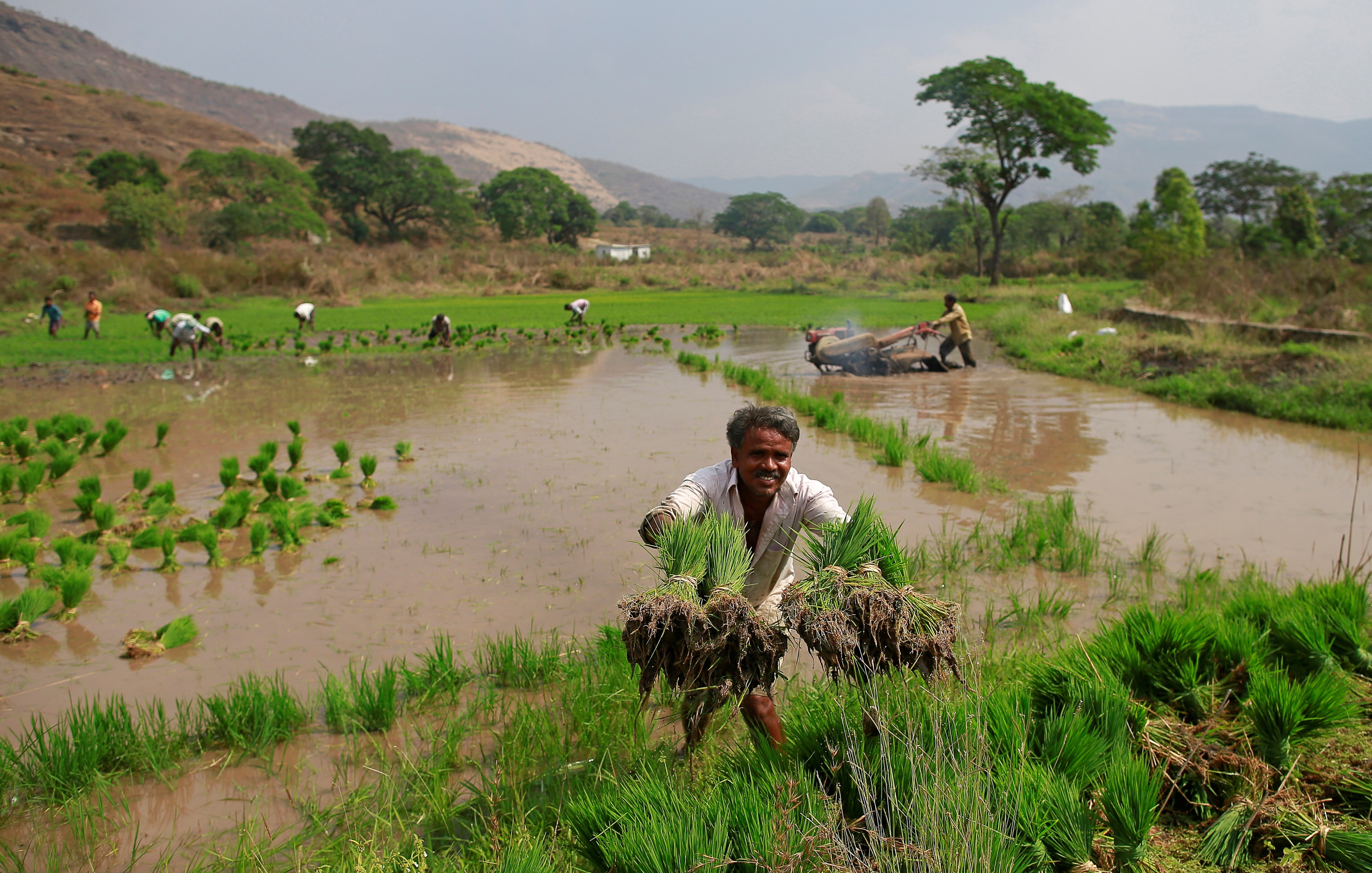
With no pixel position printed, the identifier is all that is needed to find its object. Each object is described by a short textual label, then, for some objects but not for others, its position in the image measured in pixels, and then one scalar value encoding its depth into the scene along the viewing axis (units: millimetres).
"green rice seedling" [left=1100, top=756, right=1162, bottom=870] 2379
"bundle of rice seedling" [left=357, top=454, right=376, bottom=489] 7586
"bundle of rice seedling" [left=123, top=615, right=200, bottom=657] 4422
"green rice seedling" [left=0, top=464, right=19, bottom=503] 7211
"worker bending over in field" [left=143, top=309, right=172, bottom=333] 19562
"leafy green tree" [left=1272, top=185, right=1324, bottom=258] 30984
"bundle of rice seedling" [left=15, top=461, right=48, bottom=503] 7160
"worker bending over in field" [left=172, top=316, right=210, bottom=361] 16766
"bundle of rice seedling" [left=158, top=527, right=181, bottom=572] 5723
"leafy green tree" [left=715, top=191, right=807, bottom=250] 93562
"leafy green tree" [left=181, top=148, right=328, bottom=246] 43344
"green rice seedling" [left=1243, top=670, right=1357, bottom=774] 2857
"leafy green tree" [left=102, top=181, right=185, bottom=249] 40531
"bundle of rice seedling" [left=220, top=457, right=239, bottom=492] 7211
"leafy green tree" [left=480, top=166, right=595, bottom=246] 67688
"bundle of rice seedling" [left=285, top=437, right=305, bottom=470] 8070
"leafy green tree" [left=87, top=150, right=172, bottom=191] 49125
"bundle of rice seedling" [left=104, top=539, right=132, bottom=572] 5602
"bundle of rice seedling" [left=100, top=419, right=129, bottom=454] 8680
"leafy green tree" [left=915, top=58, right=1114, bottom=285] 32844
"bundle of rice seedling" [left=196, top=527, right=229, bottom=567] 5676
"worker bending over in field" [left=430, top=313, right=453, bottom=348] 19688
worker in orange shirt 19438
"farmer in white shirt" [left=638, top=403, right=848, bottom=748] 2732
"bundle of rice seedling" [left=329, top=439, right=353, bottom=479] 8000
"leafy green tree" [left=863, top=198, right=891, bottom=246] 110875
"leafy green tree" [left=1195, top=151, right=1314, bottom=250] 56938
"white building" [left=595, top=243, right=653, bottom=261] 71125
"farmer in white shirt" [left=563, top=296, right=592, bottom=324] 24094
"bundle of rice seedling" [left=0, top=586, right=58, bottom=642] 4602
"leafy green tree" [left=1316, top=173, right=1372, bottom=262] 27375
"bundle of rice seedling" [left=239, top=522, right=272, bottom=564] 5809
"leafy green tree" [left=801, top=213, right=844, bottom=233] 123250
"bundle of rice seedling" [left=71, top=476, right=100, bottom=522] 6488
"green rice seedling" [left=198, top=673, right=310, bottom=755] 3400
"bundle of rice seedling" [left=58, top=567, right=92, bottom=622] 4809
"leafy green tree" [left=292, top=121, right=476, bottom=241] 58031
